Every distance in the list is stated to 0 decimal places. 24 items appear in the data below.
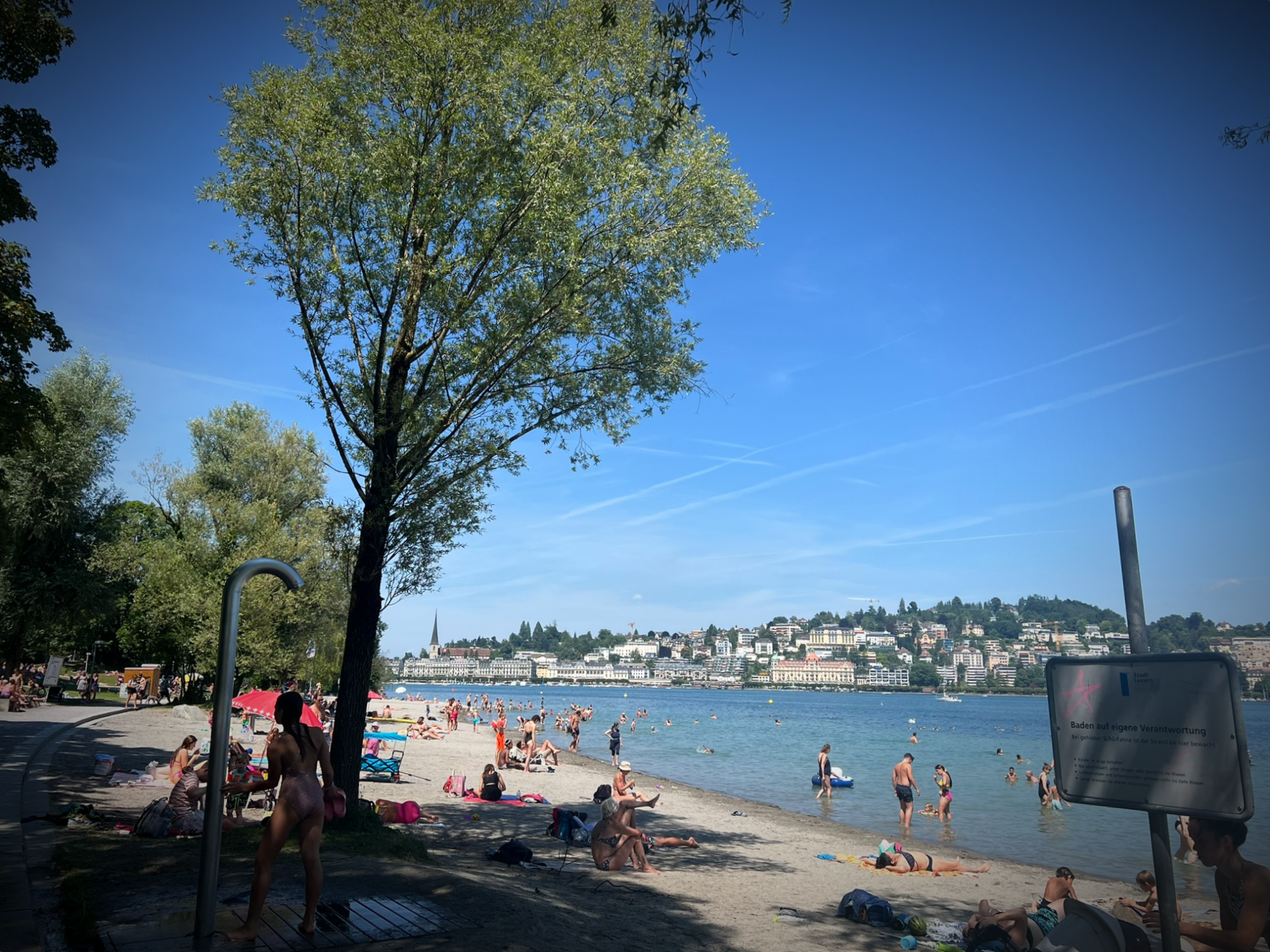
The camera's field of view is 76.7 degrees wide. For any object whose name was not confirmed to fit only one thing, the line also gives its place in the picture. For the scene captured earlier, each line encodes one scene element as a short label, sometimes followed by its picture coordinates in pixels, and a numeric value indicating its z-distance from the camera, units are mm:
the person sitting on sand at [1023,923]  8430
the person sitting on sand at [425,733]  40906
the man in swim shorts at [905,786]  21500
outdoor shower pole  5516
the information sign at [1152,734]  3297
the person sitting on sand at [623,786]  14438
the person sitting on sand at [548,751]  30438
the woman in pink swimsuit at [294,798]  5770
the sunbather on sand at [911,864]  14406
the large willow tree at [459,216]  11383
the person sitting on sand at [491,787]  19438
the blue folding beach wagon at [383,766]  20797
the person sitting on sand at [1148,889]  10141
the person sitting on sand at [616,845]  11727
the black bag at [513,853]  11375
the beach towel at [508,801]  19442
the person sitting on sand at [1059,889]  9578
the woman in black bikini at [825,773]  26781
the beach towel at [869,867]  14344
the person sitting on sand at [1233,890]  4828
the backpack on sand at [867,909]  9922
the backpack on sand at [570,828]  13650
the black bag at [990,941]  8250
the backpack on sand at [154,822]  9961
